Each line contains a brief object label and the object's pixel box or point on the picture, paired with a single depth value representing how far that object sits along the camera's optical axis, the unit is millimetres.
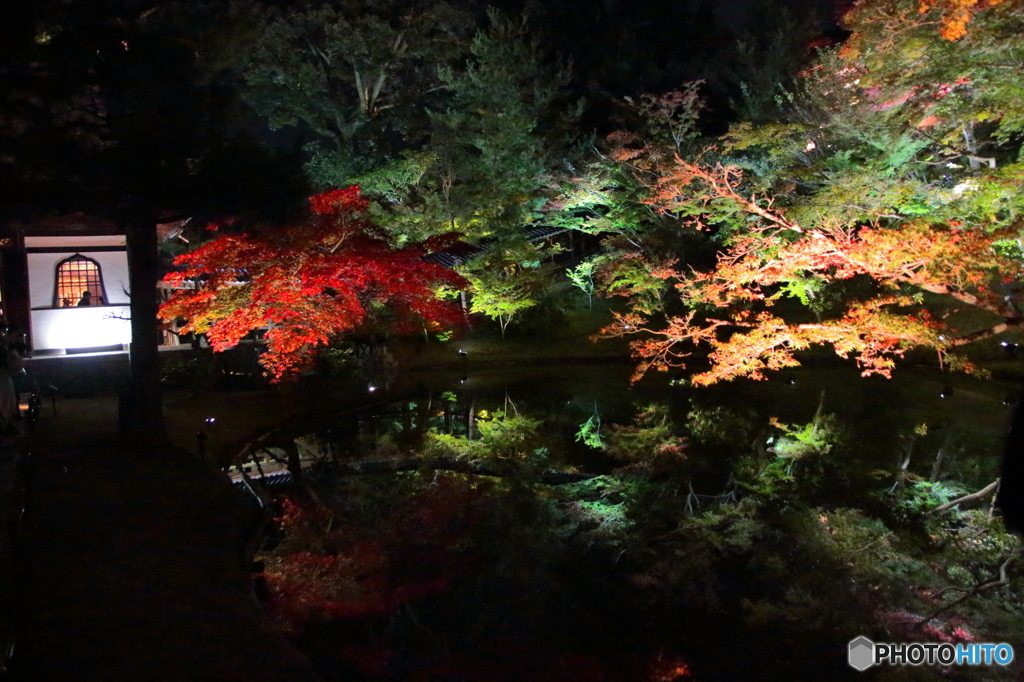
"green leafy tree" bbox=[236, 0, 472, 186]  18938
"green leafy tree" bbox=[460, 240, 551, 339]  17438
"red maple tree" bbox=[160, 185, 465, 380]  10523
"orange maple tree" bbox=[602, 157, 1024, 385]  7727
